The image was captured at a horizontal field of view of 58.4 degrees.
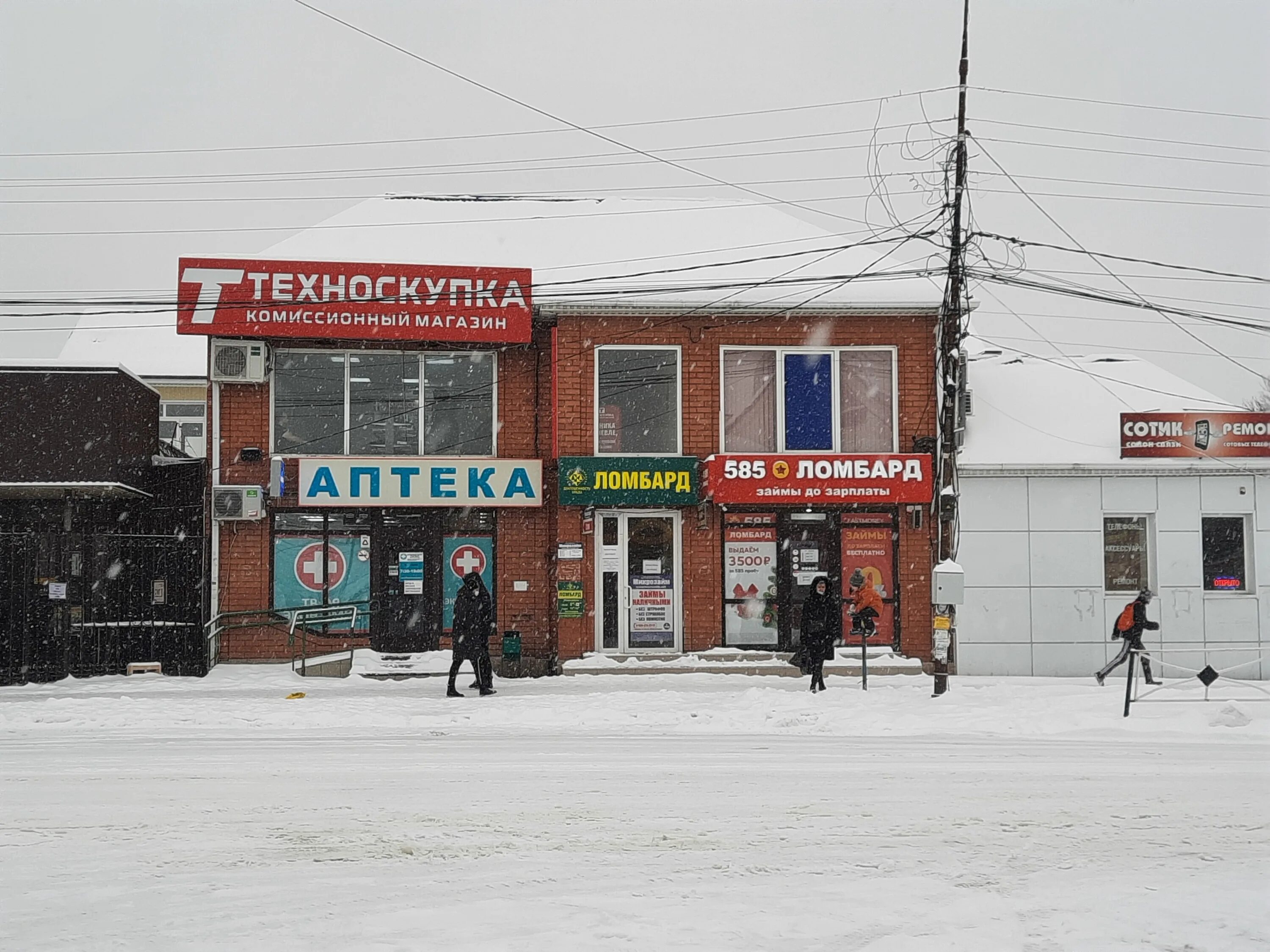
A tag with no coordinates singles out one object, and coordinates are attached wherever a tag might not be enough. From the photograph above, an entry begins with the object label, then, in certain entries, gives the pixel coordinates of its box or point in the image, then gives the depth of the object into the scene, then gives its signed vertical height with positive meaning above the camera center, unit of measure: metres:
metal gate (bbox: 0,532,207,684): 17.19 -0.88
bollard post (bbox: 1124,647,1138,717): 13.11 -1.70
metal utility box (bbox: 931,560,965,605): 15.09 -0.60
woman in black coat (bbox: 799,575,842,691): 15.98 -1.22
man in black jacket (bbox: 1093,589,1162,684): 16.27 -1.24
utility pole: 15.34 +2.42
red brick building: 19.52 +1.57
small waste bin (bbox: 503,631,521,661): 19.59 -1.76
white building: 19.14 -0.21
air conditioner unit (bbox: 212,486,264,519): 19.23 +0.77
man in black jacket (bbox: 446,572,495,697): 15.83 -1.10
